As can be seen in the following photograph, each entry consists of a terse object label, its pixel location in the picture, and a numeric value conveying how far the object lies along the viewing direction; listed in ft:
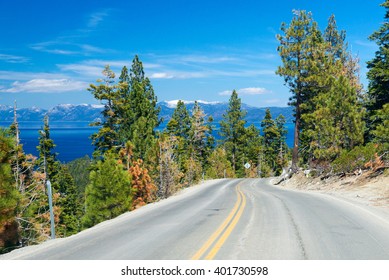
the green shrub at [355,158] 77.36
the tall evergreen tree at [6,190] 36.26
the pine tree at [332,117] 91.26
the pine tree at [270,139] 283.65
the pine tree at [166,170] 110.79
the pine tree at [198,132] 215.92
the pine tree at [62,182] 135.54
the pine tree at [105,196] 84.94
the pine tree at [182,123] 219.20
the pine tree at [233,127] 244.83
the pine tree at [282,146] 279.38
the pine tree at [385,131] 68.89
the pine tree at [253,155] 274.57
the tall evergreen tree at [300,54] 113.19
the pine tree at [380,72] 87.53
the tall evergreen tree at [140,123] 120.98
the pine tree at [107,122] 119.44
